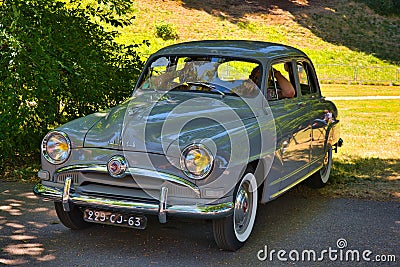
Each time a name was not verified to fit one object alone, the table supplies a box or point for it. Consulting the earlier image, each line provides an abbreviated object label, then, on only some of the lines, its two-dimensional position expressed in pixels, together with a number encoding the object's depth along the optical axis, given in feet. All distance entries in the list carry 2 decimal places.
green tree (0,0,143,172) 26.78
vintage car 16.56
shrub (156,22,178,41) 111.34
